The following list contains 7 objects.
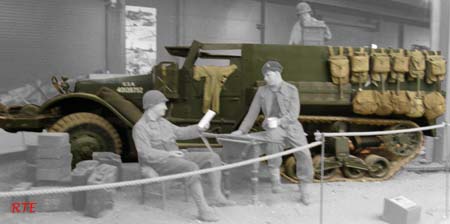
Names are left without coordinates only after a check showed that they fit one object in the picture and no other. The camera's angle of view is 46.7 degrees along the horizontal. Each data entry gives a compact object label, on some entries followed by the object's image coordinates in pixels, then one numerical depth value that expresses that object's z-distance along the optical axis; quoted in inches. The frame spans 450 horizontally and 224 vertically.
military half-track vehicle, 266.5
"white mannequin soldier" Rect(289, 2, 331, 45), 306.0
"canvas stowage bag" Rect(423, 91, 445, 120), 277.7
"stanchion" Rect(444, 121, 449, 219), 210.1
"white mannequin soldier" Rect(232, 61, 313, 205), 222.2
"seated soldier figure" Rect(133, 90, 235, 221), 188.7
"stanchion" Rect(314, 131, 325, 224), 175.2
